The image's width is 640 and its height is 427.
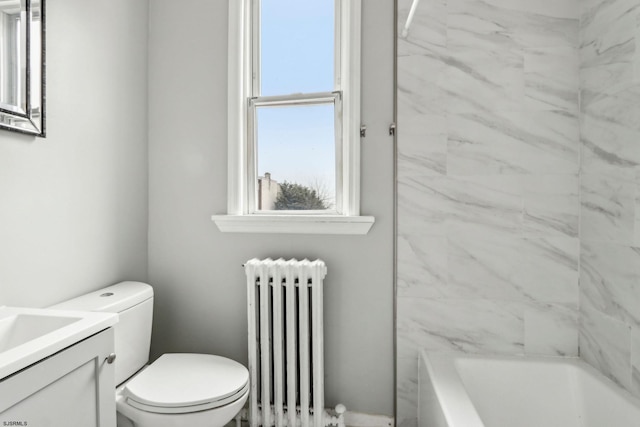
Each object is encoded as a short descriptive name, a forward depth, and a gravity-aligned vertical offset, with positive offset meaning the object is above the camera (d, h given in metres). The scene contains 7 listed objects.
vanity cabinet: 0.77 -0.45
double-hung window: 1.74 +0.50
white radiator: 1.56 -0.59
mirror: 1.14 +0.50
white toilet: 1.22 -0.66
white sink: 0.91 -0.33
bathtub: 1.32 -0.72
